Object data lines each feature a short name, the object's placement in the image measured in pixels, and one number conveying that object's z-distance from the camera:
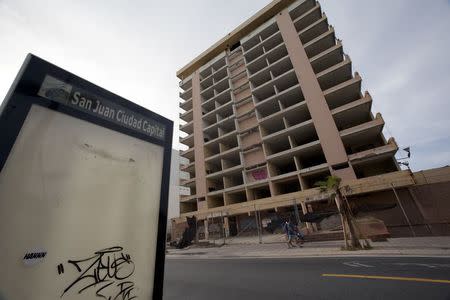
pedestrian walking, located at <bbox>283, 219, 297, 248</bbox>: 14.08
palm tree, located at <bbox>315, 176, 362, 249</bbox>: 10.93
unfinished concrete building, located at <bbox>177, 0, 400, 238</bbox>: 22.59
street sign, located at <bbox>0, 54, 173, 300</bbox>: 1.15
